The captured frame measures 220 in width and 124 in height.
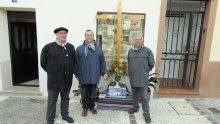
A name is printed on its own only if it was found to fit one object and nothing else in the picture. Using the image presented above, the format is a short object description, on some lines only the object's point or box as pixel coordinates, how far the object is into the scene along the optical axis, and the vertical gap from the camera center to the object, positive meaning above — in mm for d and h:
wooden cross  3766 +535
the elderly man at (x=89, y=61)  3078 -396
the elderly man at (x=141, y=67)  3004 -461
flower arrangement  3794 -662
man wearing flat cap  2693 -442
